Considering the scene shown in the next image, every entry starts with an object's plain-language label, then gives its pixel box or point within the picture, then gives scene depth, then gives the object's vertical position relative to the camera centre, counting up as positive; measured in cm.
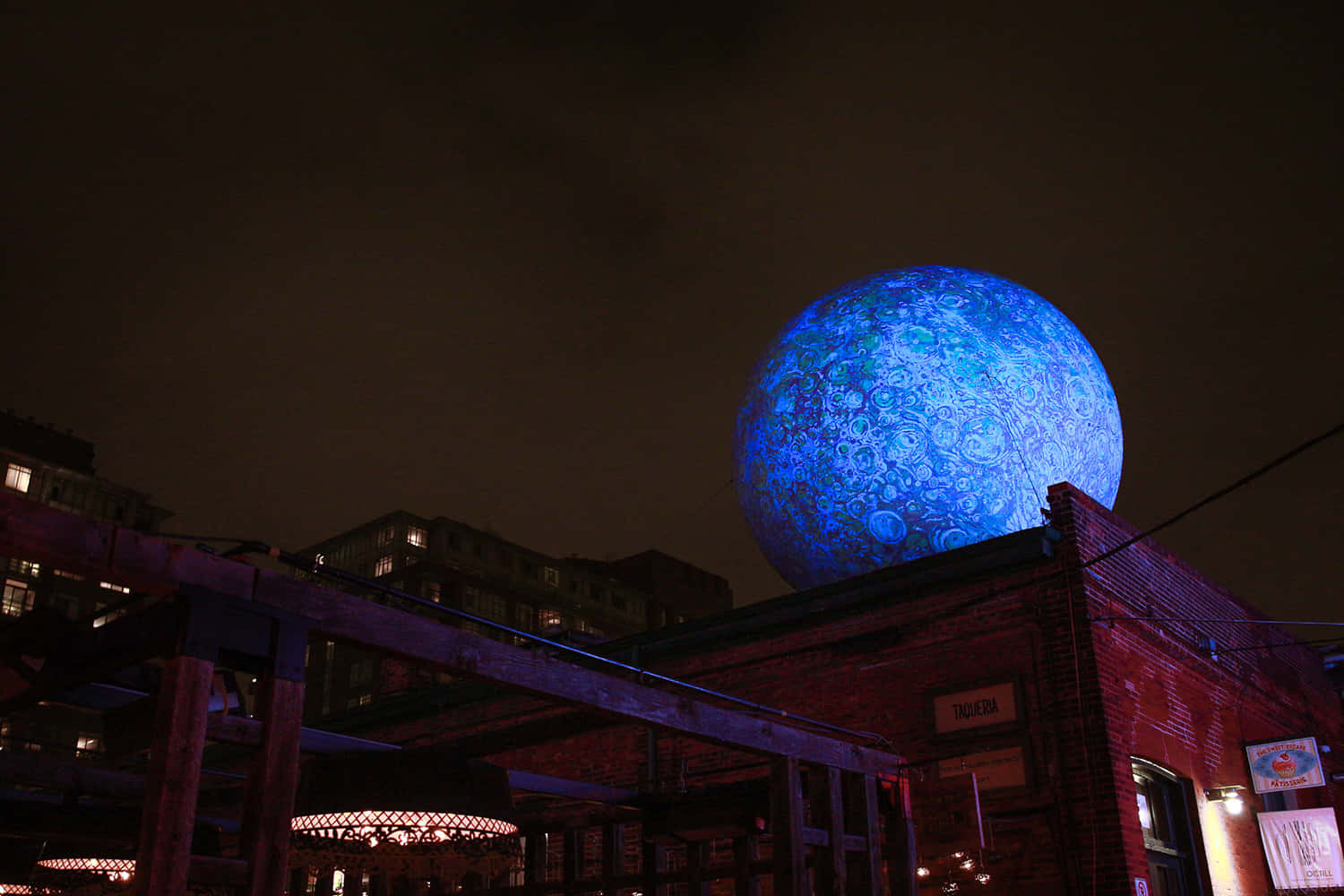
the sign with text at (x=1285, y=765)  1587 +210
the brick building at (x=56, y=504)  6384 +2514
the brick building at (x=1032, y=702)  1341 +282
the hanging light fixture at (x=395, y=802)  779 +90
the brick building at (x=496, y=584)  7594 +2431
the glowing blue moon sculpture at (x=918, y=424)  1641 +687
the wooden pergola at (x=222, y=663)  600 +163
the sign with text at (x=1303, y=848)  1567 +101
